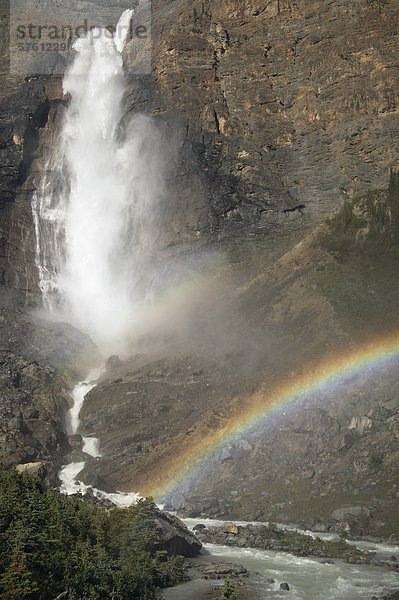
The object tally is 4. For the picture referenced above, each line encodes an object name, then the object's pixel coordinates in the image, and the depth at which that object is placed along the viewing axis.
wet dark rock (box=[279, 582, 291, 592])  31.87
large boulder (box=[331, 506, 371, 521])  43.22
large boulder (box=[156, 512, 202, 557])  37.06
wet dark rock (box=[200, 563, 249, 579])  34.47
